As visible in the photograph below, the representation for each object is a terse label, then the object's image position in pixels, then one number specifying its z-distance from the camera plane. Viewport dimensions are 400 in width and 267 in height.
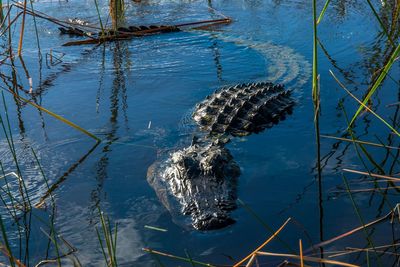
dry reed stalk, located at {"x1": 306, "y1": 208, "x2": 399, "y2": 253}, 2.75
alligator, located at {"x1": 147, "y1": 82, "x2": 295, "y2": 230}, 3.52
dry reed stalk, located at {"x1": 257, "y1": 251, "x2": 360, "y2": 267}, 2.16
